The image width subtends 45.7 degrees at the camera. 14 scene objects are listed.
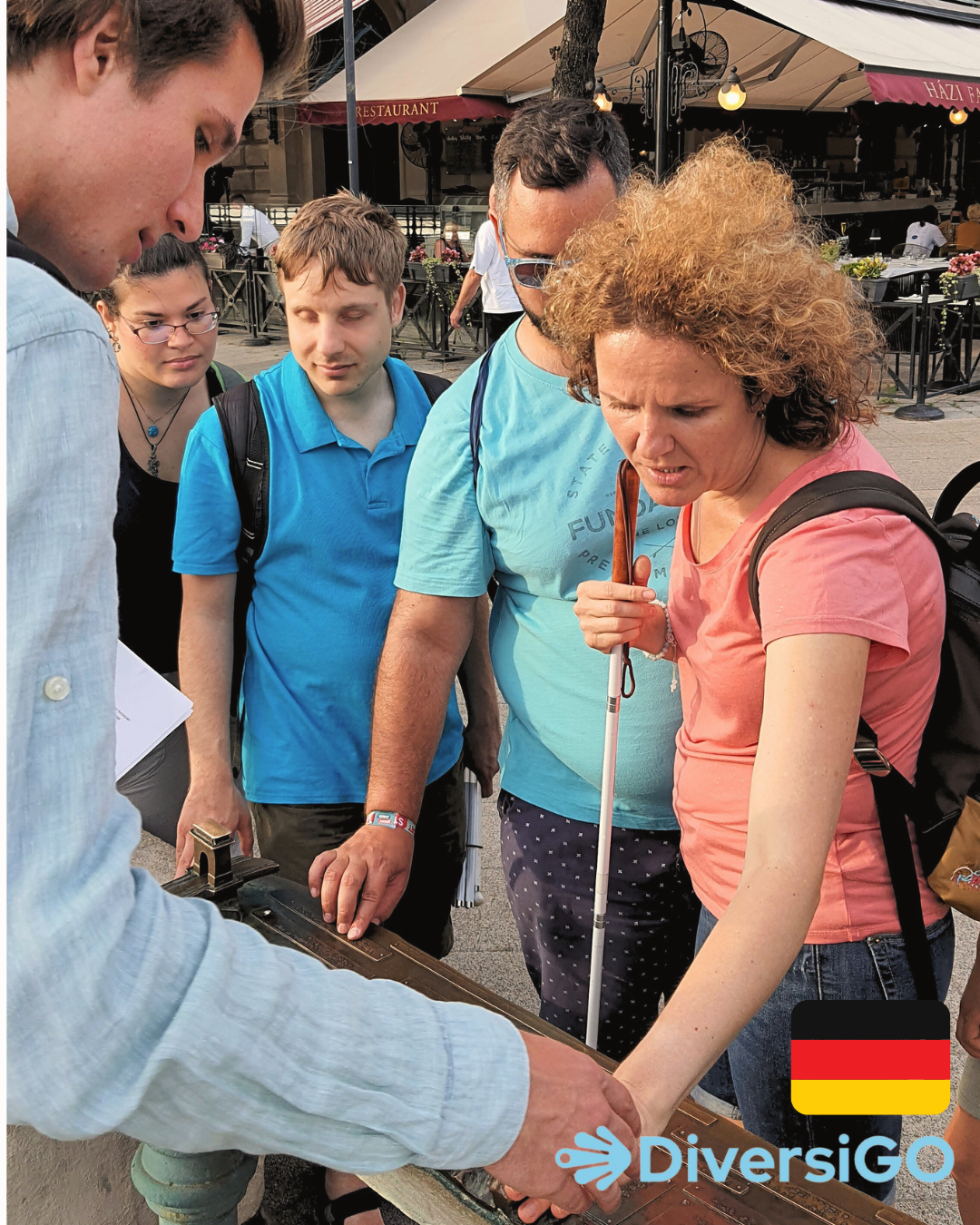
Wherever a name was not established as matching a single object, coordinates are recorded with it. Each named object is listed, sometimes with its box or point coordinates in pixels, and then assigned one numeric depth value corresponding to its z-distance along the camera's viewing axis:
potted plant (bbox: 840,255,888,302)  11.08
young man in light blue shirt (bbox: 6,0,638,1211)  0.94
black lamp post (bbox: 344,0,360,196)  9.52
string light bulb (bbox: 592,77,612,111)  12.41
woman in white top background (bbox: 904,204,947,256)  15.30
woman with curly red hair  1.43
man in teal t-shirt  2.12
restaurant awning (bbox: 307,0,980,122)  12.26
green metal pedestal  1.52
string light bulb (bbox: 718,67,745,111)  11.67
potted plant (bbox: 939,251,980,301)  11.16
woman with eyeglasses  2.94
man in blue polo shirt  2.57
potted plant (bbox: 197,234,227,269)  15.45
